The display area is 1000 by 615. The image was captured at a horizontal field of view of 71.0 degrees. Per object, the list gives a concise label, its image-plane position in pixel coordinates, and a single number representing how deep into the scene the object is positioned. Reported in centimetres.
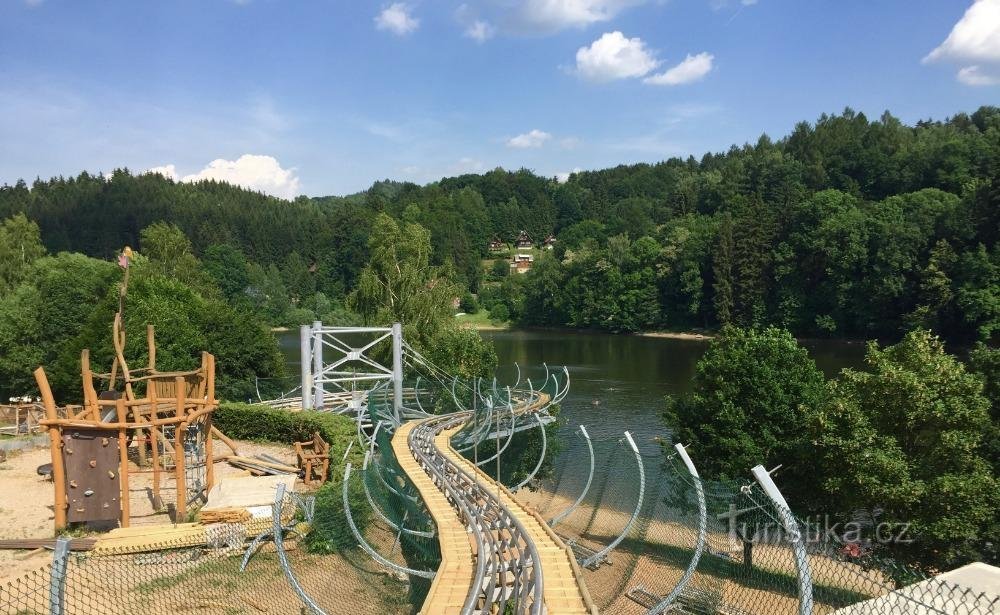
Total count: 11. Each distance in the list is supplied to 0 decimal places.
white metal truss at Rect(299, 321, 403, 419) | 1914
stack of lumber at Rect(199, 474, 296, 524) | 1106
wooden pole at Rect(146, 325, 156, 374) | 1400
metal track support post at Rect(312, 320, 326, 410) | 2025
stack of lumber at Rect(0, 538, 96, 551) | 1017
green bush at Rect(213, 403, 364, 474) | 1625
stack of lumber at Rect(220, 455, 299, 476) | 1614
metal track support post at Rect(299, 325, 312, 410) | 1923
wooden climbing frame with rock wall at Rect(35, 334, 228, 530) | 1091
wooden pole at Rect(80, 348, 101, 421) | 1180
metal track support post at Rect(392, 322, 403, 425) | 1878
